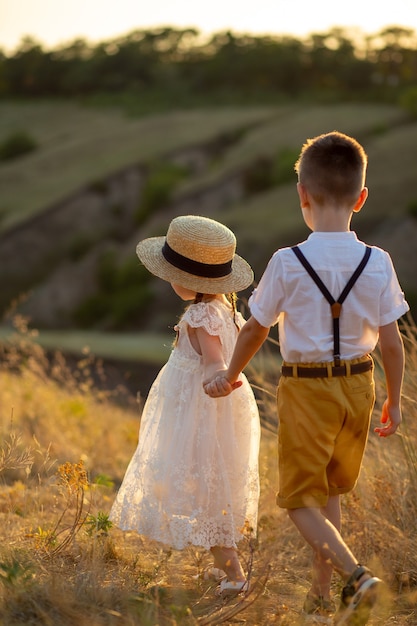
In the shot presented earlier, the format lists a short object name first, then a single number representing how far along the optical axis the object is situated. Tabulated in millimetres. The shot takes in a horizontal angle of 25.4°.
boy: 3150
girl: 3588
